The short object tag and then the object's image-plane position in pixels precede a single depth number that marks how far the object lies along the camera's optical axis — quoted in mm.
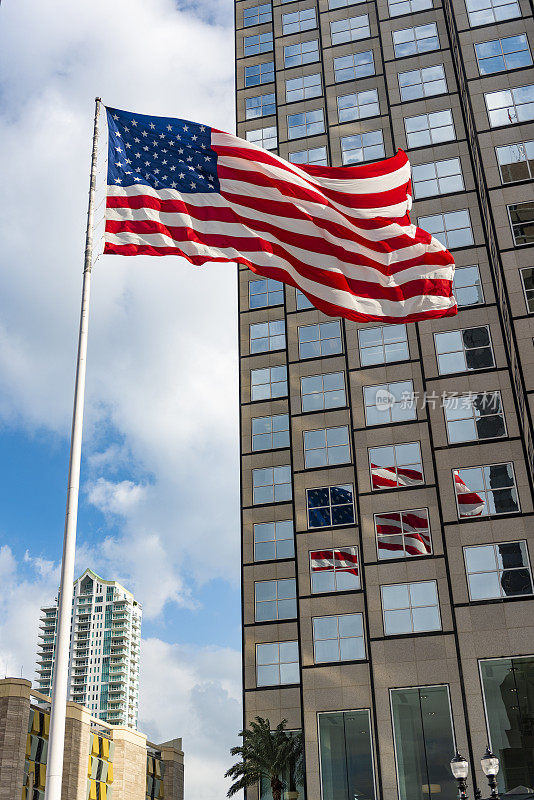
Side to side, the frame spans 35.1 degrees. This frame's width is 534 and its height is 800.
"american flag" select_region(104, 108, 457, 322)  19672
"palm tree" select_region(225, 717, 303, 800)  47375
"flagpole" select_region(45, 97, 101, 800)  13219
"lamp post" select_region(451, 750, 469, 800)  25564
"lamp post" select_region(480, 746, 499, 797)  25719
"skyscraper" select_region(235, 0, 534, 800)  41250
